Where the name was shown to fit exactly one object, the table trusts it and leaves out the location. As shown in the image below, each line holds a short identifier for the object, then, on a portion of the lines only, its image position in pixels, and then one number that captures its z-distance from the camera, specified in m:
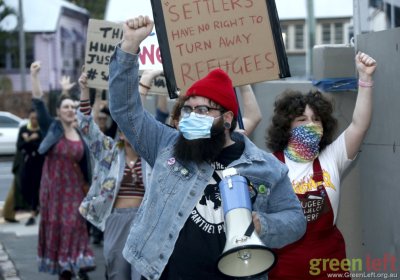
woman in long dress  10.68
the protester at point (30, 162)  14.54
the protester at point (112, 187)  8.29
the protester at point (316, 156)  6.20
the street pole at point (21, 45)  50.86
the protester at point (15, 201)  15.37
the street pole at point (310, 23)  25.92
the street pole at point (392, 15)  8.51
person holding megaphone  4.89
